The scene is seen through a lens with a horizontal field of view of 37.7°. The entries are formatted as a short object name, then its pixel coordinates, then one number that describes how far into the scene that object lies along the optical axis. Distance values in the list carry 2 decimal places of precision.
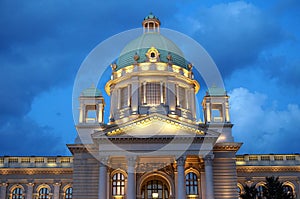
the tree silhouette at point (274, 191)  40.47
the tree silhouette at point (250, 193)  41.22
